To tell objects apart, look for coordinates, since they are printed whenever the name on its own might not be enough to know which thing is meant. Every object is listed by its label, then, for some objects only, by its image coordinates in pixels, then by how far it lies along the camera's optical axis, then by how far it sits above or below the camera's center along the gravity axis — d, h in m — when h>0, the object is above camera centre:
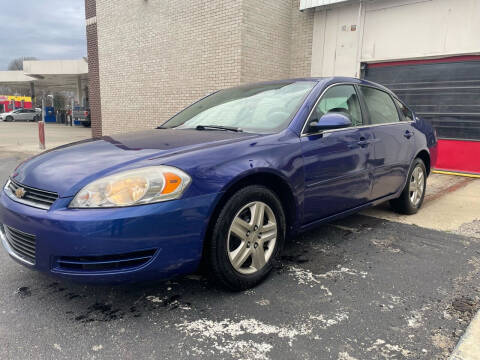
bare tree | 73.42 +7.36
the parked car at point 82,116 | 31.55 -1.02
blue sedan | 2.08 -0.51
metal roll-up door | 7.17 +0.45
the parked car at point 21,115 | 42.55 -1.44
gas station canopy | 29.31 +2.39
